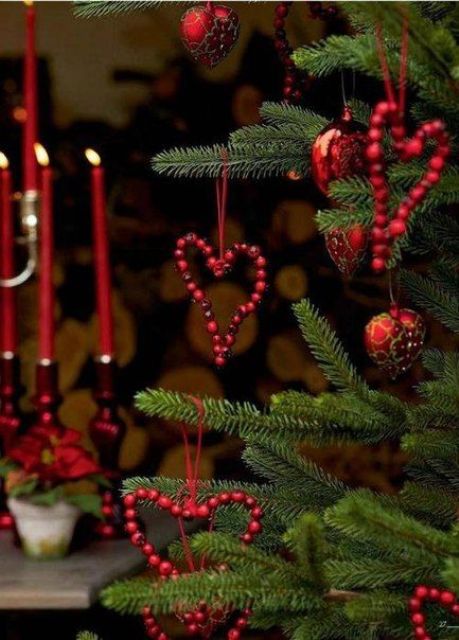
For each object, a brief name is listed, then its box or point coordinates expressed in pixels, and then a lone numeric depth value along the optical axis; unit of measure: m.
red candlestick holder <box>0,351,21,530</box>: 3.32
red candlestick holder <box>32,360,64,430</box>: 3.20
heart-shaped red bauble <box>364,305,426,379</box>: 2.68
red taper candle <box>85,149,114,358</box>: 3.22
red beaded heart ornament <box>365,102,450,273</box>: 2.39
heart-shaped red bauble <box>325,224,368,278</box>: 2.72
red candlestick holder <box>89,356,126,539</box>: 3.23
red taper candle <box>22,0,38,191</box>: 3.25
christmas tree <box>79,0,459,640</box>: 2.50
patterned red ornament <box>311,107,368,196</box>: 2.67
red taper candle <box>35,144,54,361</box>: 3.19
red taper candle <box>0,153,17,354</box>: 3.35
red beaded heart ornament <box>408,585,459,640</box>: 2.57
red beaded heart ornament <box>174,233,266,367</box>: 2.79
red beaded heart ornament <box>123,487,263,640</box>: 2.68
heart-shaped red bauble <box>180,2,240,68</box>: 2.74
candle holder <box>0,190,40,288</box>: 3.23
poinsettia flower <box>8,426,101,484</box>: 3.14
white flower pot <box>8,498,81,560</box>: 3.13
